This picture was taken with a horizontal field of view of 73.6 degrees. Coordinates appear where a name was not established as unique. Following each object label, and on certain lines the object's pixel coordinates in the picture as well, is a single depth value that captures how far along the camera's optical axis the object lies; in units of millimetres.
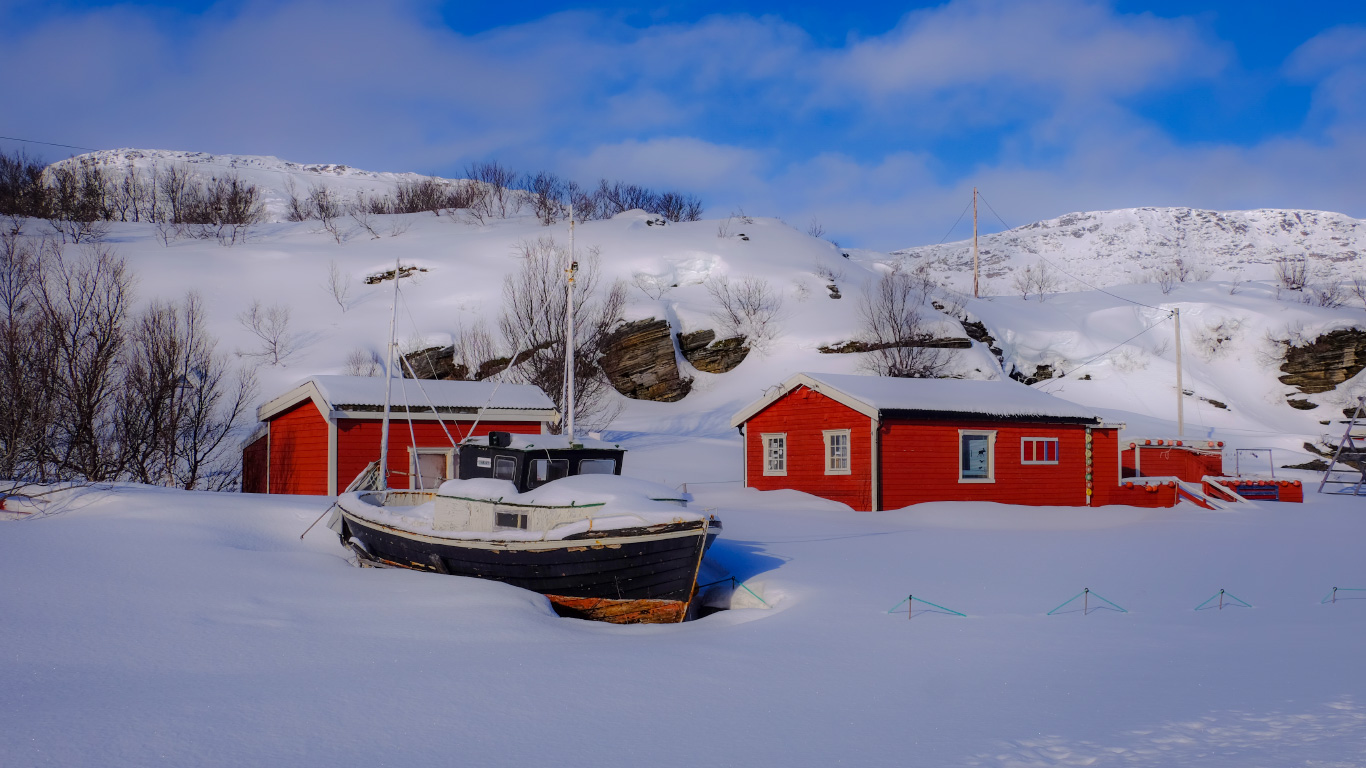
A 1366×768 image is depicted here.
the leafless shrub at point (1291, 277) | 69425
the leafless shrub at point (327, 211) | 71625
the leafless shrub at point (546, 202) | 76500
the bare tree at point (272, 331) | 44625
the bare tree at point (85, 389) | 23255
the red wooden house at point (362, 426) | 22172
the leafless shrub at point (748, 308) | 50625
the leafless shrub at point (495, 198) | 80000
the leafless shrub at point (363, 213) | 72938
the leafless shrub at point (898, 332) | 46156
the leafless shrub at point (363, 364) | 42094
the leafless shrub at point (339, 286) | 52688
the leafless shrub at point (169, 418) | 26281
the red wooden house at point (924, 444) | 22281
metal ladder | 32188
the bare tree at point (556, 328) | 39375
